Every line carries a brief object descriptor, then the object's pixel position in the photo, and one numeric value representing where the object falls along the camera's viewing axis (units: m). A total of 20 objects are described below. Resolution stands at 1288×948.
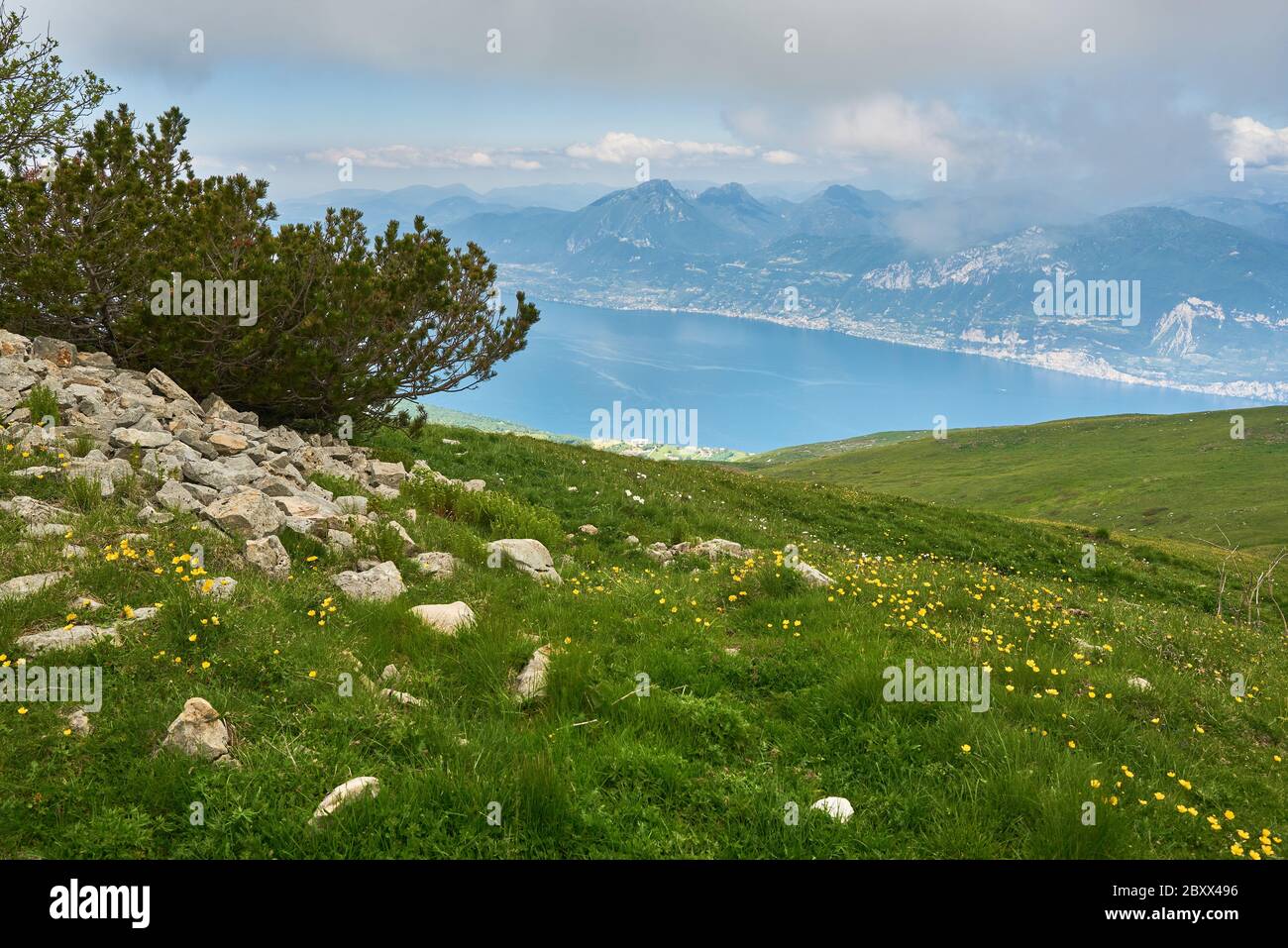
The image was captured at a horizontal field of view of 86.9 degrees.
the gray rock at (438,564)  9.91
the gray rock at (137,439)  11.53
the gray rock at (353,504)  11.88
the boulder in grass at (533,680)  6.54
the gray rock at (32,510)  8.59
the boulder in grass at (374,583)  8.53
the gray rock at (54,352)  14.72
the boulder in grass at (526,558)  10.38
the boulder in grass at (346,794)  4.46
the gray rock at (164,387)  14.97
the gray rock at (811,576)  10.14
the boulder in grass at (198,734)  5.04
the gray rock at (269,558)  8.54
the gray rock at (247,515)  9.41
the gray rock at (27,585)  6.81
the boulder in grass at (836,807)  5.03
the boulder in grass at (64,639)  6.09
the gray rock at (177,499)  9.61
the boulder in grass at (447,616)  7.74
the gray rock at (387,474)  15.57
